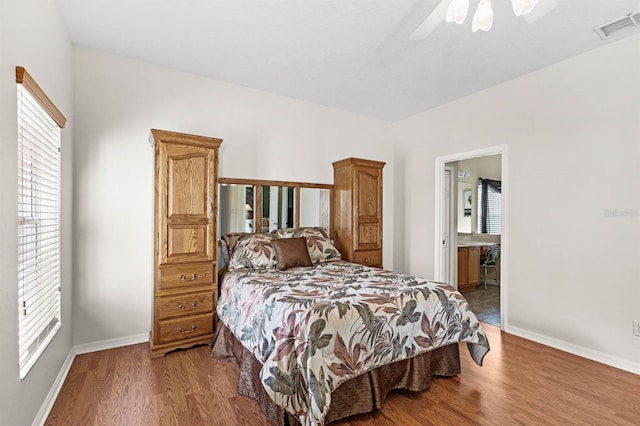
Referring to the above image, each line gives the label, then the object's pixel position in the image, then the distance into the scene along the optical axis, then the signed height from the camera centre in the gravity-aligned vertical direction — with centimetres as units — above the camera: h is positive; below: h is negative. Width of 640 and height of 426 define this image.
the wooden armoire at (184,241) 274 -24
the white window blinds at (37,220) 164 -4
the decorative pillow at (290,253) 310 -39
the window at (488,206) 601 +17
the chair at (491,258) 540 -74
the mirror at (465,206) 589 +17
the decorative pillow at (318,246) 347 -35
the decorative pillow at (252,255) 304 -40
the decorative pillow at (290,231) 349 -19
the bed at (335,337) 170 -77
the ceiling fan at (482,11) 164 +113
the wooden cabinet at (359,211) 394 +5
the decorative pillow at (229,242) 327 -29
